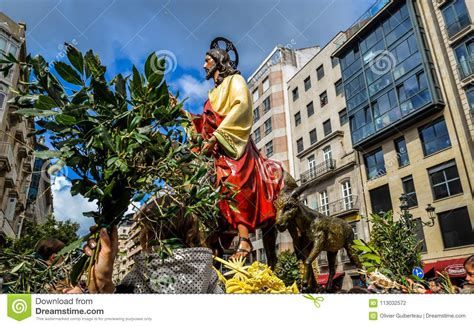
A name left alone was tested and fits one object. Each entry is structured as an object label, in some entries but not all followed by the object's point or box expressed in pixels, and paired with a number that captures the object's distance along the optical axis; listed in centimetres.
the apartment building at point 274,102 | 3619
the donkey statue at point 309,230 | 372
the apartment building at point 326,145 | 2712
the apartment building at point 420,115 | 2114
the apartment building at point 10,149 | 2063
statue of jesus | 370
